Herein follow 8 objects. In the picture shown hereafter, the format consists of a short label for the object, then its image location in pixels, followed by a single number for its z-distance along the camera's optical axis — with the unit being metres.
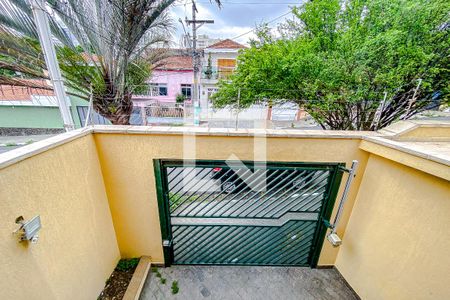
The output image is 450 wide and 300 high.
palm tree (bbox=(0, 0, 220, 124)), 3.47
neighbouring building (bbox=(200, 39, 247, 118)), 16.58
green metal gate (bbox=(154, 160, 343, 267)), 2.72
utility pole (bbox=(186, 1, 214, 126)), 11.58
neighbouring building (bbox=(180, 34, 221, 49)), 17.92
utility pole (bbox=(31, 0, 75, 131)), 2.38
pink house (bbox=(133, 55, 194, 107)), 16.47
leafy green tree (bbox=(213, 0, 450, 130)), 4.89
